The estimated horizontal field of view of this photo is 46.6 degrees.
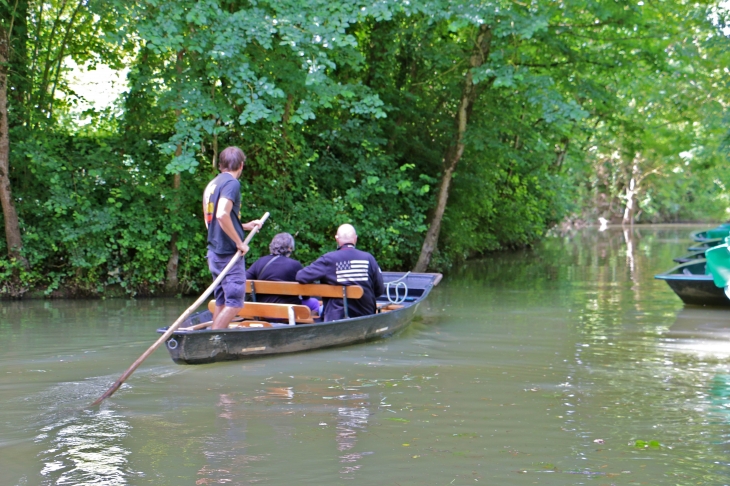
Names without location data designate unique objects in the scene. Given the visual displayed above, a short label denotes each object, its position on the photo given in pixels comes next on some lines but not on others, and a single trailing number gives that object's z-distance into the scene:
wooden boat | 7.73
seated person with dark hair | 9.69
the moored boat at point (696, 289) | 13.16
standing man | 7.50
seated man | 9.36
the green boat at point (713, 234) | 19.88
